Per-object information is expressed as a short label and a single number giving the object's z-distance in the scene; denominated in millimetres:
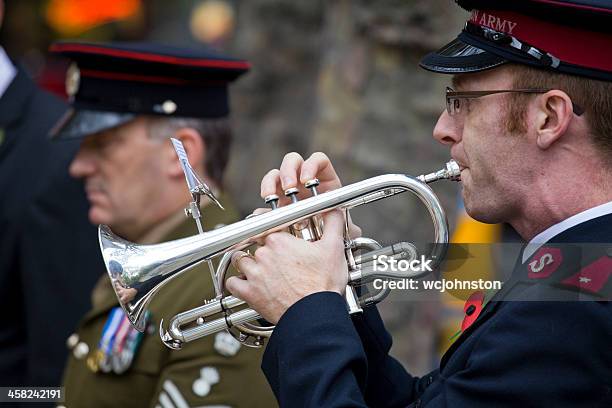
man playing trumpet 4008
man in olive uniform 6531
